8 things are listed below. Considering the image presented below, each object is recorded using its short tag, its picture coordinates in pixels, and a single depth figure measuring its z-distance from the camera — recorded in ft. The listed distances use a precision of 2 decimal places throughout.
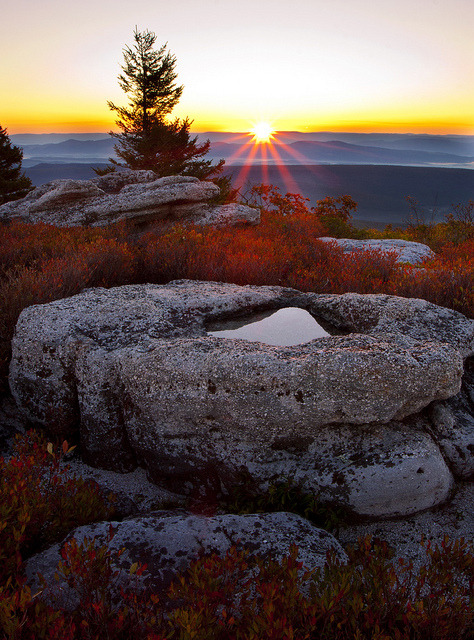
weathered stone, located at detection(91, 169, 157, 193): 54.90
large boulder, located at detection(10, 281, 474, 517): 12.94
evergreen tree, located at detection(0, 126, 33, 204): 102.68
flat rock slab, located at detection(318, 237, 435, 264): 38.78
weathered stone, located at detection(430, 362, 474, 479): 13.75
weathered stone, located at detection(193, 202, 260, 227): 45.50
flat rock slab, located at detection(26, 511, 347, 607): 9.82
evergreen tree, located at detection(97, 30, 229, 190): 92.32
